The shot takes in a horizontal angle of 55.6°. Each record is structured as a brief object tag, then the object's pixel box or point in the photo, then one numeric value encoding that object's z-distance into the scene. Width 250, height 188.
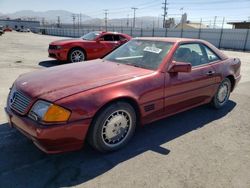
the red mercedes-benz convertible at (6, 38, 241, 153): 2.59
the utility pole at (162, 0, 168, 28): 67.44
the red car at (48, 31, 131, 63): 9.52
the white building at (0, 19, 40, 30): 99.85
